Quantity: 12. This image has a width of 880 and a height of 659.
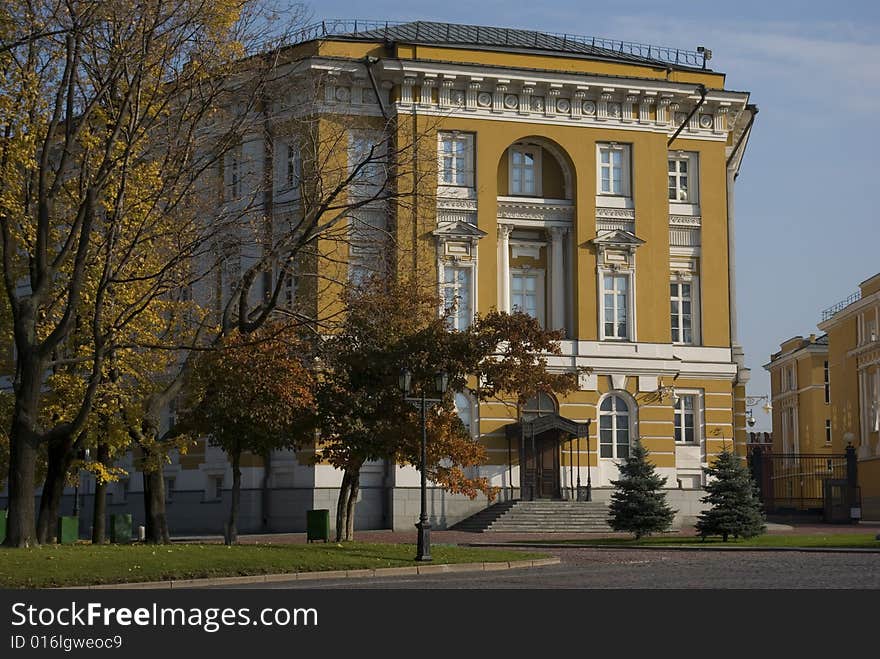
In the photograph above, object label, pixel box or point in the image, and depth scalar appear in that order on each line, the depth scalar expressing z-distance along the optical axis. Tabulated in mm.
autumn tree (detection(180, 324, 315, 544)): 35844
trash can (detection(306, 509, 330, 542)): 38375
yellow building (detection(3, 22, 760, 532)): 50406
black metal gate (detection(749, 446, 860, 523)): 58562
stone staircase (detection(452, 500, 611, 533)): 47750
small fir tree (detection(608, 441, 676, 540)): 40625
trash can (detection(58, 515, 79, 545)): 39750
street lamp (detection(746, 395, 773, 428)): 102925
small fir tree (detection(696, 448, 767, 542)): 38844
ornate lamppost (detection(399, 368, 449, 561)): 30125
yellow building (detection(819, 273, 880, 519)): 73938
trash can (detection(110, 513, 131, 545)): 39344
